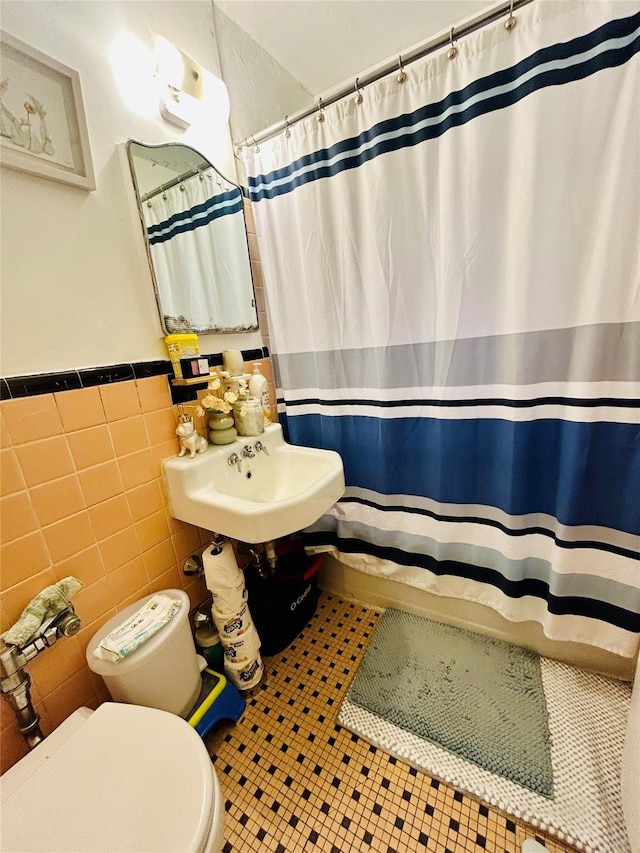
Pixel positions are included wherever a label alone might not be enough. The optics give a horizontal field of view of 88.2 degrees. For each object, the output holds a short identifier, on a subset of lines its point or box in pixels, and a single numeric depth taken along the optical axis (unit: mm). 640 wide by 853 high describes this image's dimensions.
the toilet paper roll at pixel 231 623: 1129
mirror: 1019
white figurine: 1073
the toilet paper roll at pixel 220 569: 1080
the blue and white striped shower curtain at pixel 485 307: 841
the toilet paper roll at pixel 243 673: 1177
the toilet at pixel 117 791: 568
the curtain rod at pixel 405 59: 837
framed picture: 722
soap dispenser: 1291
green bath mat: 997
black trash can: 1327
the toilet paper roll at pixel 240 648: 1153
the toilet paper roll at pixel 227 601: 1111
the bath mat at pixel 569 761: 847
